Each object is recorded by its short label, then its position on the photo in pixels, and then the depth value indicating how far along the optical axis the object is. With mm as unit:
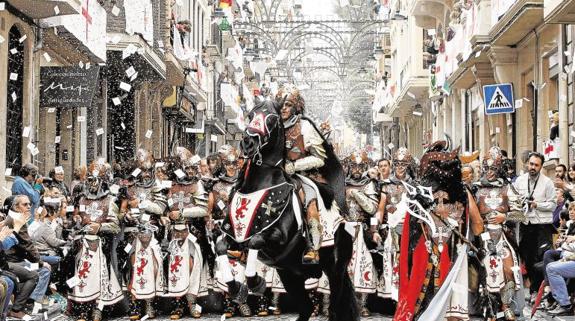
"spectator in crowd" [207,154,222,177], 14797
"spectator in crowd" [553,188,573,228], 15938
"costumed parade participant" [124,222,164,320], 14633
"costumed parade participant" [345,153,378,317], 14862
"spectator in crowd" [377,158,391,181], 15352
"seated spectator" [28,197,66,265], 15047
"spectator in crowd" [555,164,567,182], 16953
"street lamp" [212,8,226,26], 46038
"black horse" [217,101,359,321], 10234
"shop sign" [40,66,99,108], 23188
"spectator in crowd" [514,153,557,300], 15594
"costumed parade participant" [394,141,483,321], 9875
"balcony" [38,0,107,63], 22297
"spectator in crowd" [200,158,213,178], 15117
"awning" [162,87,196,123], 39688
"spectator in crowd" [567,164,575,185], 16125
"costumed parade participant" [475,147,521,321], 12984
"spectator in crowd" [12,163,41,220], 15406
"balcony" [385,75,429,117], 44906
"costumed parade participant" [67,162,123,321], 14000
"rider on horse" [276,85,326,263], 10594
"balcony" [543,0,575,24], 18094
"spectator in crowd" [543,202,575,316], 13844
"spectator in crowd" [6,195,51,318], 13125
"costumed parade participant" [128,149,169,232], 14430
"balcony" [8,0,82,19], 20078
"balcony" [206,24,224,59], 49728
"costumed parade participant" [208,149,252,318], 14422
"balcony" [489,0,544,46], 21844
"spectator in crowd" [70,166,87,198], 14552
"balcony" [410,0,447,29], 37812
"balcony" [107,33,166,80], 27625
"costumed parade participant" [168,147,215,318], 14492
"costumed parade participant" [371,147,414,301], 14727
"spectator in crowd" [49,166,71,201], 17188
